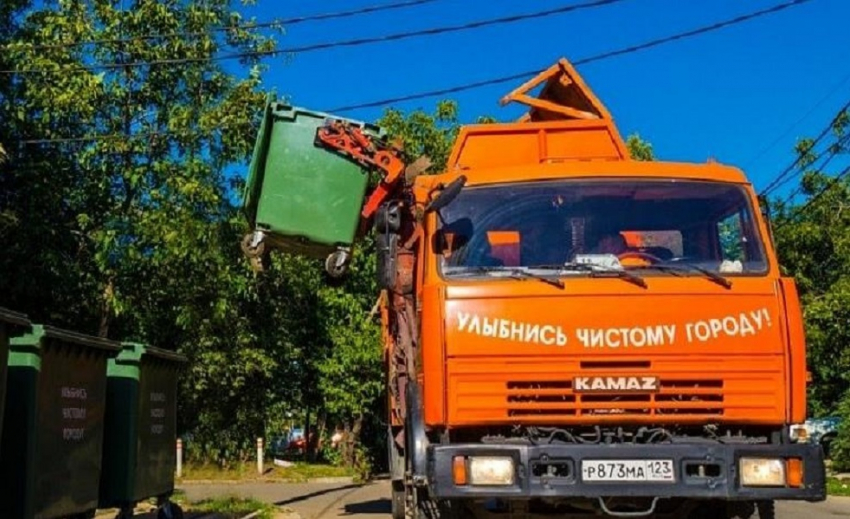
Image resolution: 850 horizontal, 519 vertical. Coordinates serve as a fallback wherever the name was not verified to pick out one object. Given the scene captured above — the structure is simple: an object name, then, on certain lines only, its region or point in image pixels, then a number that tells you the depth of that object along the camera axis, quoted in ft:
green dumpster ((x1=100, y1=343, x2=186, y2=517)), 32.07
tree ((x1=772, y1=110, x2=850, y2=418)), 91.09
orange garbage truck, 19.16
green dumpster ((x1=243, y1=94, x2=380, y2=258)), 27.63
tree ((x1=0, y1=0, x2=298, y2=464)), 55.16
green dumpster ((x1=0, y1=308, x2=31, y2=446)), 21.50
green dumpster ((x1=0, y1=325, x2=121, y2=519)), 23.81
